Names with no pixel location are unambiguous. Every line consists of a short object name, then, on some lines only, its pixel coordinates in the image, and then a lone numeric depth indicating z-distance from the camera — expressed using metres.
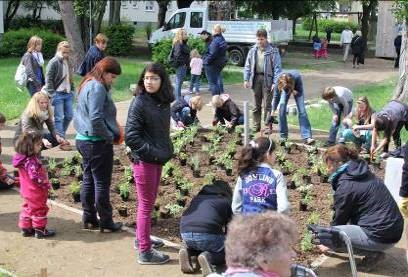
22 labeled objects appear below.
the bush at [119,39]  28.70
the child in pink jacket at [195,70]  16.00
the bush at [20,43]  26.78
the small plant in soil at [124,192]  7.30
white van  25.27
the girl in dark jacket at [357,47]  25.98
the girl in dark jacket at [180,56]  14.91
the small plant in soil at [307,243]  5.78
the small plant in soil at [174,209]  6.81
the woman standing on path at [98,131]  5.69
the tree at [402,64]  14.05
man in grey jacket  10.99
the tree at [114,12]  35.31
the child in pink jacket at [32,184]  5.96
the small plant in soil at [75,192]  7.26
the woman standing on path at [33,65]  10.38
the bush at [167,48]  18.61
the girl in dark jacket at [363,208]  5.36
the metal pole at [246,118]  7.97
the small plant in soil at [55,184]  7.75
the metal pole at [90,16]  25.80
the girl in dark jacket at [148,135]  5.19
